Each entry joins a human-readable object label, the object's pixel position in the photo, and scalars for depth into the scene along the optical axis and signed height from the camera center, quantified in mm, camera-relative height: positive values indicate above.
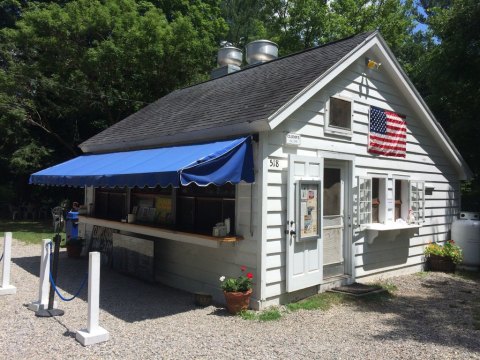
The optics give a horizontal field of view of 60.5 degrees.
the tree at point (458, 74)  12977 +4262
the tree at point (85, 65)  18188 +5878
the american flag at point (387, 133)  8852 +1459
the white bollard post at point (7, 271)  7117 -1427
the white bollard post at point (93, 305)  5129 -1410
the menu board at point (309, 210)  6895 -232
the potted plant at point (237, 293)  6250 -1481
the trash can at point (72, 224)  12141 -969
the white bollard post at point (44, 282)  6121 -1390
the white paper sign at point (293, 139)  6867 +965
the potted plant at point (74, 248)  11188 -1512
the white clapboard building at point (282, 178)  6586 +317
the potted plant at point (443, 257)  10180 -1437
